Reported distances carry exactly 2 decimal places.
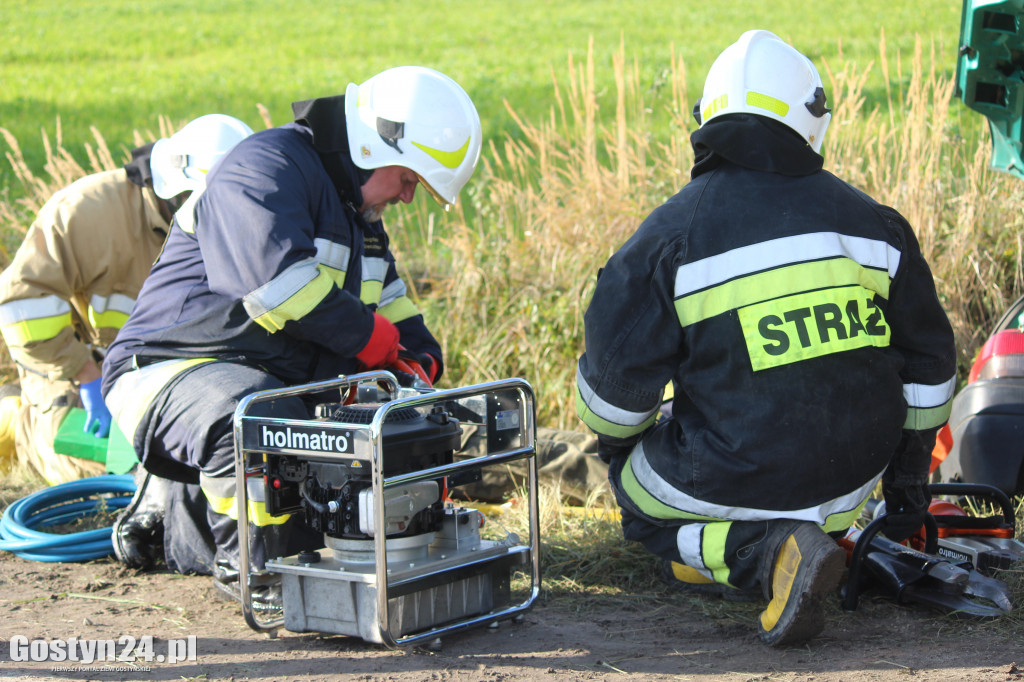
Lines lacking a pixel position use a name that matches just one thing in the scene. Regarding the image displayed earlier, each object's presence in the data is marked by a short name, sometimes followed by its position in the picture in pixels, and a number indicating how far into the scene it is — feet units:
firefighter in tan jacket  32.22
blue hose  27.14
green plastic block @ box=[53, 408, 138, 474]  33.40
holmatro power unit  19.36
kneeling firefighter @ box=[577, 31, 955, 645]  20.02
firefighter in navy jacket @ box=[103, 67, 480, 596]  23.13
